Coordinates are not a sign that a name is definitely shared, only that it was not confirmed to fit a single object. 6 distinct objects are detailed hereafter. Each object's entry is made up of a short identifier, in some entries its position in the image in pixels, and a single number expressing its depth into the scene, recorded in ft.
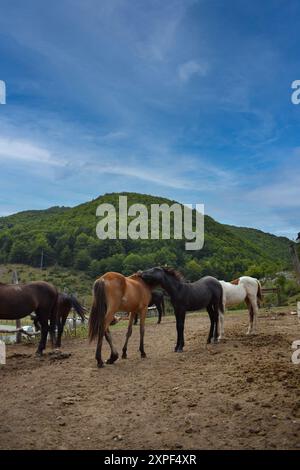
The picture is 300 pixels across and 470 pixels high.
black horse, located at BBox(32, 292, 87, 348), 41.55
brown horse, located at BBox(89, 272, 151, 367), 27.37
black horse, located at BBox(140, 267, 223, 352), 31.99
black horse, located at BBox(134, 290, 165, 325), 65.02
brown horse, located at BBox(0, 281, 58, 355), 30.63
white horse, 36.35
